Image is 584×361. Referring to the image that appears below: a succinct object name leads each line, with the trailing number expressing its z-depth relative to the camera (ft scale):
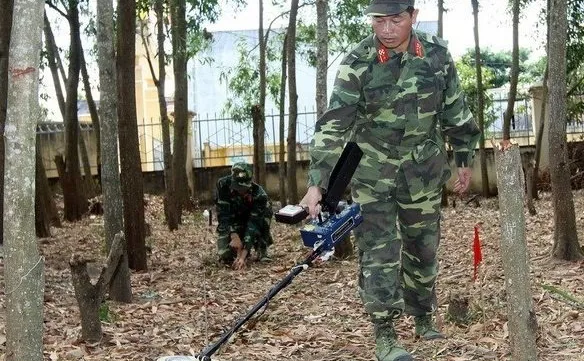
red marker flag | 17.57
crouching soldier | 33.42
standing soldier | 15.28
